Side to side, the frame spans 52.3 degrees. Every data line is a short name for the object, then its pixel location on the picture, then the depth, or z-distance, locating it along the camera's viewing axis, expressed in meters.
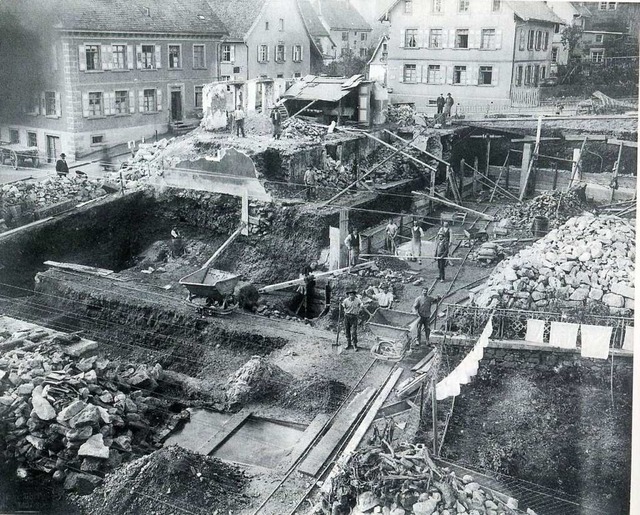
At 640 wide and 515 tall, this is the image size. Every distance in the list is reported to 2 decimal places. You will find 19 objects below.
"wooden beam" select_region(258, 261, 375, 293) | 17.25
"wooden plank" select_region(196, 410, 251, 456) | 11.61
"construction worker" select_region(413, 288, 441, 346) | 13.21
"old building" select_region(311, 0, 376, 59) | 21.41
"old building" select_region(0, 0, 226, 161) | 22.36
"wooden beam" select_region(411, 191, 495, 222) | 19.98
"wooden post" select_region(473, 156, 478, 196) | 27.55
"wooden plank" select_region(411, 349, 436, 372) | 12.31
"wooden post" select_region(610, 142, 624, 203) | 21.17
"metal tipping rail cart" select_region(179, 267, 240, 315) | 15.89
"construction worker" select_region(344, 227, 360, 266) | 18.03
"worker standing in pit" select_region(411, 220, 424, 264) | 18.62
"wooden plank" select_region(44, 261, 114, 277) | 18.03
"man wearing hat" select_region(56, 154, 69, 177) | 21.99
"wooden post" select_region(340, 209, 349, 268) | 18.31
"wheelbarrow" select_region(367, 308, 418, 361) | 13.31
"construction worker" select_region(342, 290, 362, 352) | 13.61
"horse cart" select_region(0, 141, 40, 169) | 22.45
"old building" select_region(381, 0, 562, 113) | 22.56
